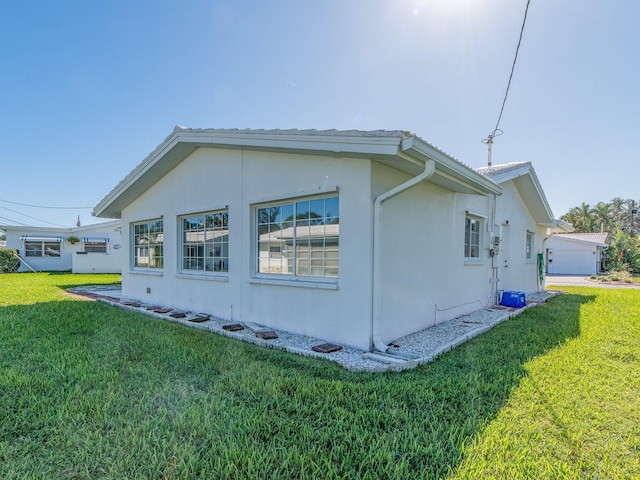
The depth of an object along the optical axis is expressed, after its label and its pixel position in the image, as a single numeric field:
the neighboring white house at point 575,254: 29.14
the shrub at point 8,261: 22.31
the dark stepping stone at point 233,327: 6.68
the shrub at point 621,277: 20.86
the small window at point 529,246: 13.30
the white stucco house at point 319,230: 5.40
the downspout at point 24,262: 23.12
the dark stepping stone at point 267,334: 6.06
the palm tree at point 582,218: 46.97
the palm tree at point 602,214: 46.03
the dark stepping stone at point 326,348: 5.27
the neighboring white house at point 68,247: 23.41
